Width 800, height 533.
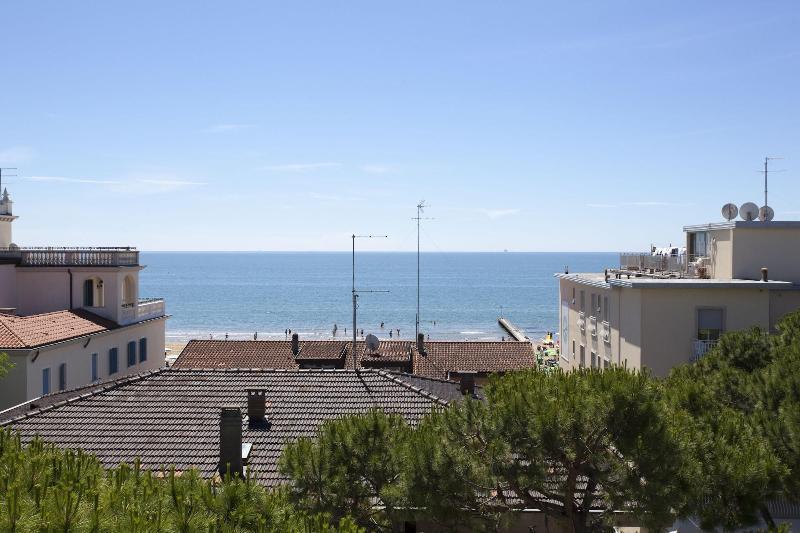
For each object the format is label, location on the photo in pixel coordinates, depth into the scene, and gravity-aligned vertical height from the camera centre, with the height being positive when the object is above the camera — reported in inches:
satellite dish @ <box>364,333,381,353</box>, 1350.9 -128.7
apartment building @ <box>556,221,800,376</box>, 1122.7 -43.2
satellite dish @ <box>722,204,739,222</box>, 1288.1 +78.8
